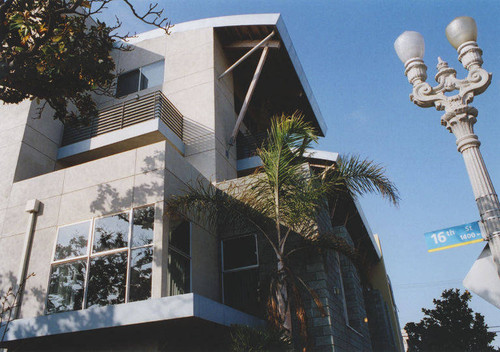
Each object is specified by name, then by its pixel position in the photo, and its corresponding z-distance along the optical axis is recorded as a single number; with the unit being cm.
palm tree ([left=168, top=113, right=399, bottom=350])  869
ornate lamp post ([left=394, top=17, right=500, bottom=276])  509
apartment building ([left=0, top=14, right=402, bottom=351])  827
